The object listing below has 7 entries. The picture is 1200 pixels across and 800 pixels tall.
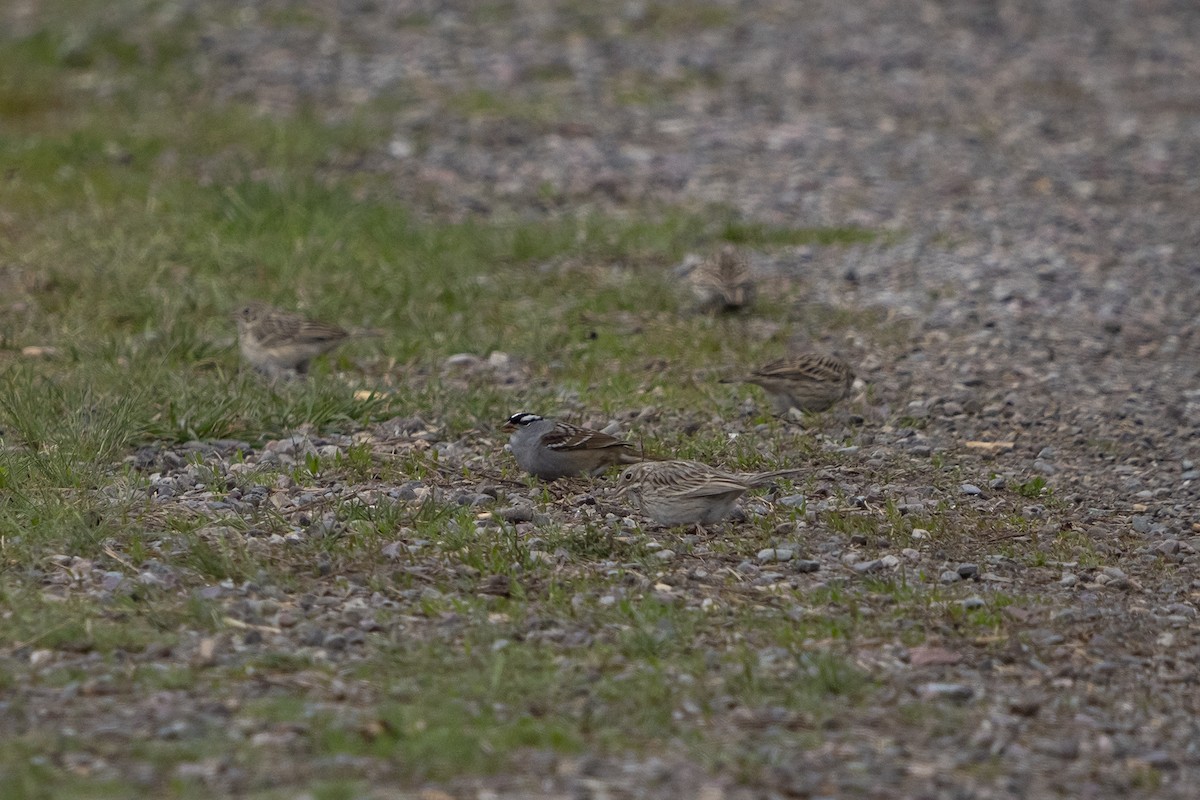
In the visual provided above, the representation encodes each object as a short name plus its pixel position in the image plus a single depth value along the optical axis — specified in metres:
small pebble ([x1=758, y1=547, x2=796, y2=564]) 16.95
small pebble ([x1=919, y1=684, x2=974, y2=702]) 13.83
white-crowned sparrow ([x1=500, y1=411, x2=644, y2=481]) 19.00
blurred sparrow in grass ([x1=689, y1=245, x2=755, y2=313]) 26.48
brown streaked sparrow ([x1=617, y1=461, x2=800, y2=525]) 17.33
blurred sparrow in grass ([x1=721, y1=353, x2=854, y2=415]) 21.89
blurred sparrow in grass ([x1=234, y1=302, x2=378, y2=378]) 23.33
